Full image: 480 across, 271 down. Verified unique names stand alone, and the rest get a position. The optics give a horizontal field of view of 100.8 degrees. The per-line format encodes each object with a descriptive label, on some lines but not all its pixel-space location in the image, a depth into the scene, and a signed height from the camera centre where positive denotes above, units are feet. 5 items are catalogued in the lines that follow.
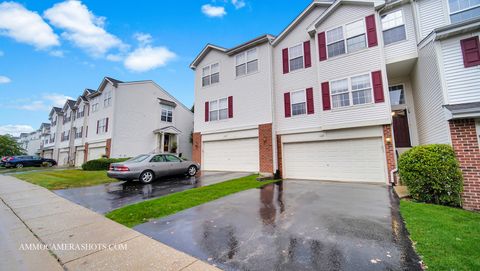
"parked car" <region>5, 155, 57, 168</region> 81.30 -0.35
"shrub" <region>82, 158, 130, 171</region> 57.52 -1.55
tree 125.39 +9.58
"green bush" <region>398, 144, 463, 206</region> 19.71 -2.27
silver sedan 32.19 -1.60
